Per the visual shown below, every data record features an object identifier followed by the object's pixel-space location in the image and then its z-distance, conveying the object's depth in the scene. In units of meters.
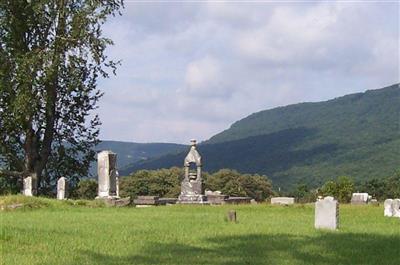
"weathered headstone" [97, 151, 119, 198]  30.47
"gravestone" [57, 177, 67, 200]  30.66
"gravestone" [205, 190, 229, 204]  32.45
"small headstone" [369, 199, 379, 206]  29.24
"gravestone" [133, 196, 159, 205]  30.45
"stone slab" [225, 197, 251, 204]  32.44
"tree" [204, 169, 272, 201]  60.67
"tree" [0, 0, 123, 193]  31.14
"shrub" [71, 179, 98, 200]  35.48
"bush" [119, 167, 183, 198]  60.16
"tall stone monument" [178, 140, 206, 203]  32.75
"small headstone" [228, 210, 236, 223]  17.14
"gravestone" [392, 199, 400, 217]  21.94
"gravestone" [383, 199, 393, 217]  22.12
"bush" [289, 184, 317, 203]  34.34
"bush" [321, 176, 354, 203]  39.53
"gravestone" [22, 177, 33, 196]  30.58
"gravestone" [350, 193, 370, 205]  31.48
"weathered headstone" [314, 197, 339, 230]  16.05
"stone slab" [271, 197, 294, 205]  30.42
